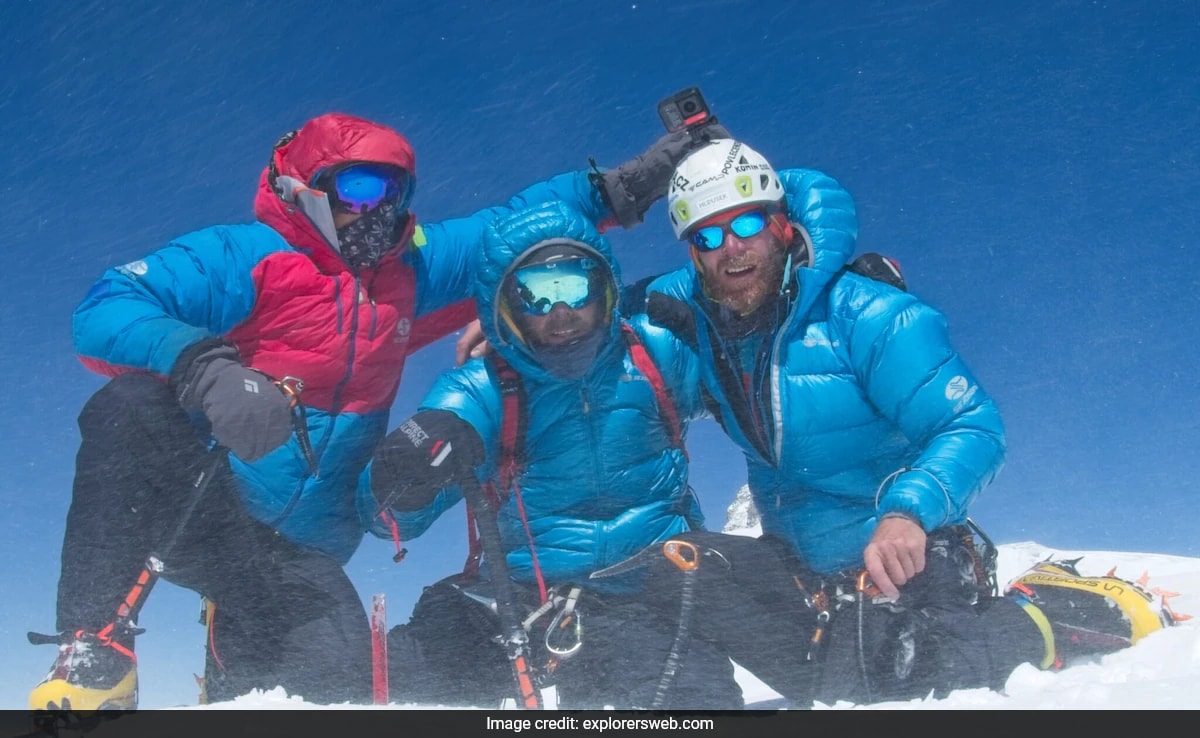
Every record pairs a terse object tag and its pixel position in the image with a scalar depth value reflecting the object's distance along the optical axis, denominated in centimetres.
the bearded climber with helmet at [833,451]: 292
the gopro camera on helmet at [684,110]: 385
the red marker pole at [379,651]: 308
